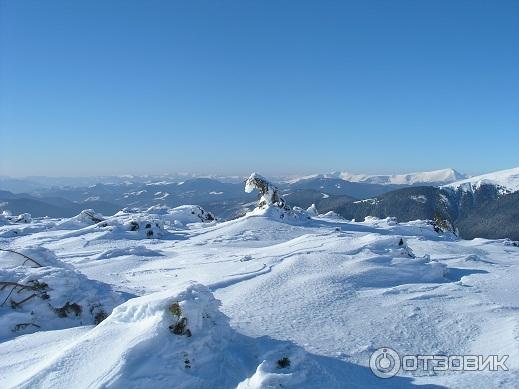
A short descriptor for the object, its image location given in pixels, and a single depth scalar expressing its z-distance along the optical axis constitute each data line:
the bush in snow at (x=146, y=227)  24.62
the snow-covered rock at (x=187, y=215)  34.19
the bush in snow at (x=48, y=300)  8.55
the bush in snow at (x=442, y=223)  30.89
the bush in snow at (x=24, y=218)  33.03
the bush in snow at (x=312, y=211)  36.09
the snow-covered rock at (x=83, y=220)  28.48
